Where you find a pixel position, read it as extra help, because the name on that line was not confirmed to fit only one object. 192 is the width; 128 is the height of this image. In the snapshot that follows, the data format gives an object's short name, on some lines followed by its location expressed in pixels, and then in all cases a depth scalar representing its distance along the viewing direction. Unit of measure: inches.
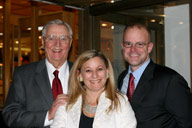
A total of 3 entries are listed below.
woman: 96.7
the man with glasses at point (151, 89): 99.1
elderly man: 100.3
